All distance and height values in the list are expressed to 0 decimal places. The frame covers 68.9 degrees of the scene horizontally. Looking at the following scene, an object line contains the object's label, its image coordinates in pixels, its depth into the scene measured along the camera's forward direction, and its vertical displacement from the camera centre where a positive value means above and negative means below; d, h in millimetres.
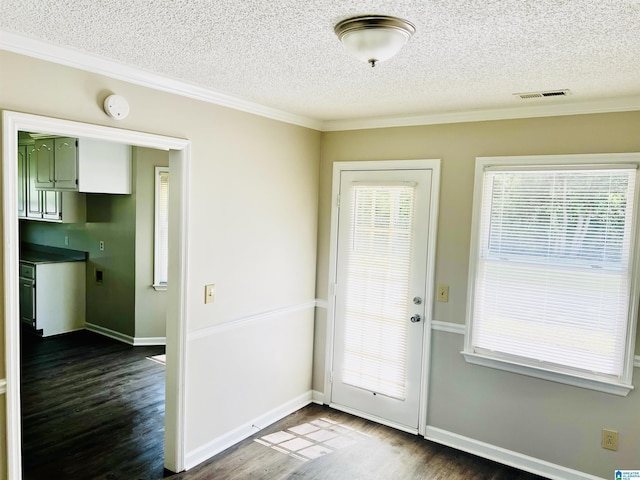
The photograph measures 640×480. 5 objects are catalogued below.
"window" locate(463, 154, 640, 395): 2807 -309
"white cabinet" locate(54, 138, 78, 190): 4758 +397
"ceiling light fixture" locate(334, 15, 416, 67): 1708 +673
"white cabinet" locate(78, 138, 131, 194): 4781 +388
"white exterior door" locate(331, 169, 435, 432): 3545 -628
